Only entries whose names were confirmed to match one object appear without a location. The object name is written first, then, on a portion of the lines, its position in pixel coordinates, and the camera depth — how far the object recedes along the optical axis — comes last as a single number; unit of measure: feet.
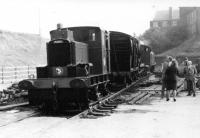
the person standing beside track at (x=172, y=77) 48.19
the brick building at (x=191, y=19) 253.90
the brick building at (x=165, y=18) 339.57
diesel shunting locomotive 39.99
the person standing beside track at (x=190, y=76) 53.83
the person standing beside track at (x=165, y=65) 48.93
